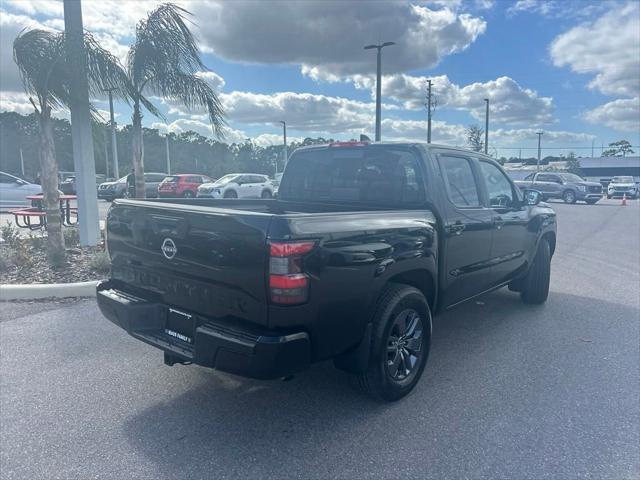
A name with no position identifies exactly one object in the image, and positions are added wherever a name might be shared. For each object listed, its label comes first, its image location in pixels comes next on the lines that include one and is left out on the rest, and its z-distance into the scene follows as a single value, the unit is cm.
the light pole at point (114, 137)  2662
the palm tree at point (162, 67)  856
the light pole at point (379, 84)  1959
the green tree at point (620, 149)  9331
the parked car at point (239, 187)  2258
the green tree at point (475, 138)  5158
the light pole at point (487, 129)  3919
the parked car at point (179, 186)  2397
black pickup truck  268
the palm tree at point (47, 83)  741
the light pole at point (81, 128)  753
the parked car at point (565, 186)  2619
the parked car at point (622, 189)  3397
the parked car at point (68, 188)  2723
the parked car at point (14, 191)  1678
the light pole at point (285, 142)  4254
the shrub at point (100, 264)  675
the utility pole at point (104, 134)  980
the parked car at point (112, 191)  2575
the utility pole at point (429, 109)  3269
